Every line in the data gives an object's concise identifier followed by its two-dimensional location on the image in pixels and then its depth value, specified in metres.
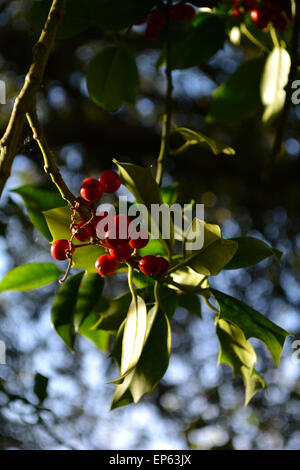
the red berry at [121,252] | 0.45
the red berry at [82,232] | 0.44
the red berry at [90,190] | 0.45
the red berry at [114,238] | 0.44
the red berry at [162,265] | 0.45
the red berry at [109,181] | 0.46
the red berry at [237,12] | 0.60
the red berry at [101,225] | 0.45
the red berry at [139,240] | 0.45
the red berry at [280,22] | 0.58
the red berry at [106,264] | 0.46
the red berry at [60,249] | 0.46
